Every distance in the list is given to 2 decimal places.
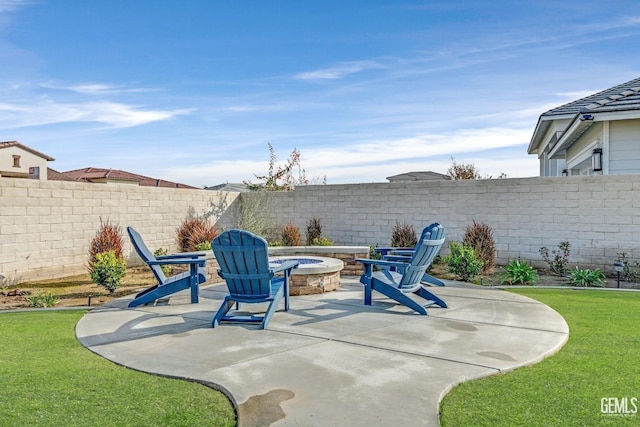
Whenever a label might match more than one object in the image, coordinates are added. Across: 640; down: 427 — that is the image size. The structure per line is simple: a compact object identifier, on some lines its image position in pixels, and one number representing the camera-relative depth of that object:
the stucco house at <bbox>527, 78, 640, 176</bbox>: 10.19
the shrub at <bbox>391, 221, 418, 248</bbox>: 11.75
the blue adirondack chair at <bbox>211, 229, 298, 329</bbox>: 5.82
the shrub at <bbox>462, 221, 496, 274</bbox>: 10.40
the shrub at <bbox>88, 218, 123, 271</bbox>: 9.66
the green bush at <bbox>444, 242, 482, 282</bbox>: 9.52
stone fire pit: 7.88
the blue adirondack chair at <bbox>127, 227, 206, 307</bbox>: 6.96
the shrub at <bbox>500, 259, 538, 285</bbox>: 9.28
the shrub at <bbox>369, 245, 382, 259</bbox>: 11.48
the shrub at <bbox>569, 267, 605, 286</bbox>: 9.02
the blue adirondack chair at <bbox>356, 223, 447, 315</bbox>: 6.55
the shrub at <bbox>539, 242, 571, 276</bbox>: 10.38
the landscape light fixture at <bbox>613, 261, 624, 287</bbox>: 8.95
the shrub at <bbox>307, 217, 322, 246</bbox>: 13.92
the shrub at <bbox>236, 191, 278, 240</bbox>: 14.68
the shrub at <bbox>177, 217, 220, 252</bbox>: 11.69
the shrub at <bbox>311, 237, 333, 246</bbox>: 11.97
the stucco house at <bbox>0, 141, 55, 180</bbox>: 33.99
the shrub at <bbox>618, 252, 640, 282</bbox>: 9.59
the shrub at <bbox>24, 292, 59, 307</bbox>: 7.28
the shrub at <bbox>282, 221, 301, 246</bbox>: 13.03
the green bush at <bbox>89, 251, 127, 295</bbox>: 8.14
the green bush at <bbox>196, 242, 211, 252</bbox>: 10.98
